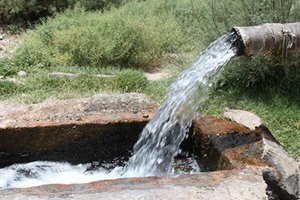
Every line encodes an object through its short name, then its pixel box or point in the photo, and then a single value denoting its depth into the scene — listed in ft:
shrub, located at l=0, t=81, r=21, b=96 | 17.72
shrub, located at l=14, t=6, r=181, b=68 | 22.31
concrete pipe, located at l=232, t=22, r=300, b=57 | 10.00
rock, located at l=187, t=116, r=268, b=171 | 9.48
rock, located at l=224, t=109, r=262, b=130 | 14.24
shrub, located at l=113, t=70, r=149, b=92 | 18.12
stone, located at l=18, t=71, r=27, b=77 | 20.68
